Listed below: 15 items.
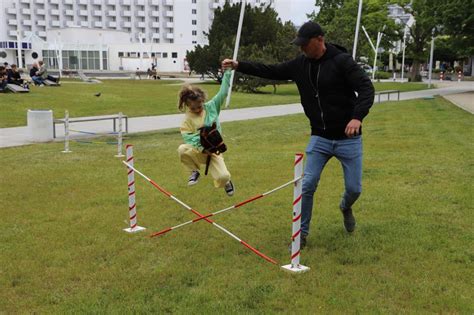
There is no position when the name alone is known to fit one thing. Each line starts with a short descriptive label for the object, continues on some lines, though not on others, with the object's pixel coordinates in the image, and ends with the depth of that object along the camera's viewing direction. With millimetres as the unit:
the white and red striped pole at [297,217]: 4852
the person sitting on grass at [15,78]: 28484
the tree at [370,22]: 51141
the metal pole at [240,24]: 23938
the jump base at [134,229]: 6215
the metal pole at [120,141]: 11891
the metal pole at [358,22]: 29083
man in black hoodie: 4871
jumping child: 5754
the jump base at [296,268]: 4902
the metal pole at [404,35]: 54006
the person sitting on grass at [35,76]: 34625
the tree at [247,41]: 35938
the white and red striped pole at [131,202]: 6145
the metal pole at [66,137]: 12266
